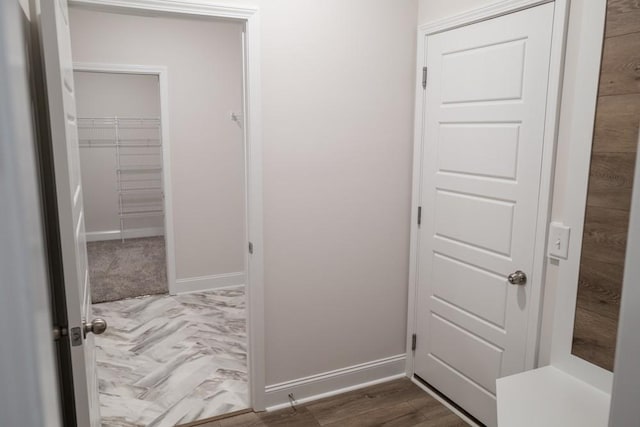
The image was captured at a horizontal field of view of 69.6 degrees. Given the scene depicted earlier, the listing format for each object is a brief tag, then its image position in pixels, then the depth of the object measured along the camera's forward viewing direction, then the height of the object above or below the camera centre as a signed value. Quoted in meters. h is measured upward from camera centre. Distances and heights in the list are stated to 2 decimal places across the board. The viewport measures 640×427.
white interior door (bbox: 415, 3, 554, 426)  2.08 -0.27
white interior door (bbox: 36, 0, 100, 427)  1.09 -0.10
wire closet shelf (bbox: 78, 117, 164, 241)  6.42 -0.21
